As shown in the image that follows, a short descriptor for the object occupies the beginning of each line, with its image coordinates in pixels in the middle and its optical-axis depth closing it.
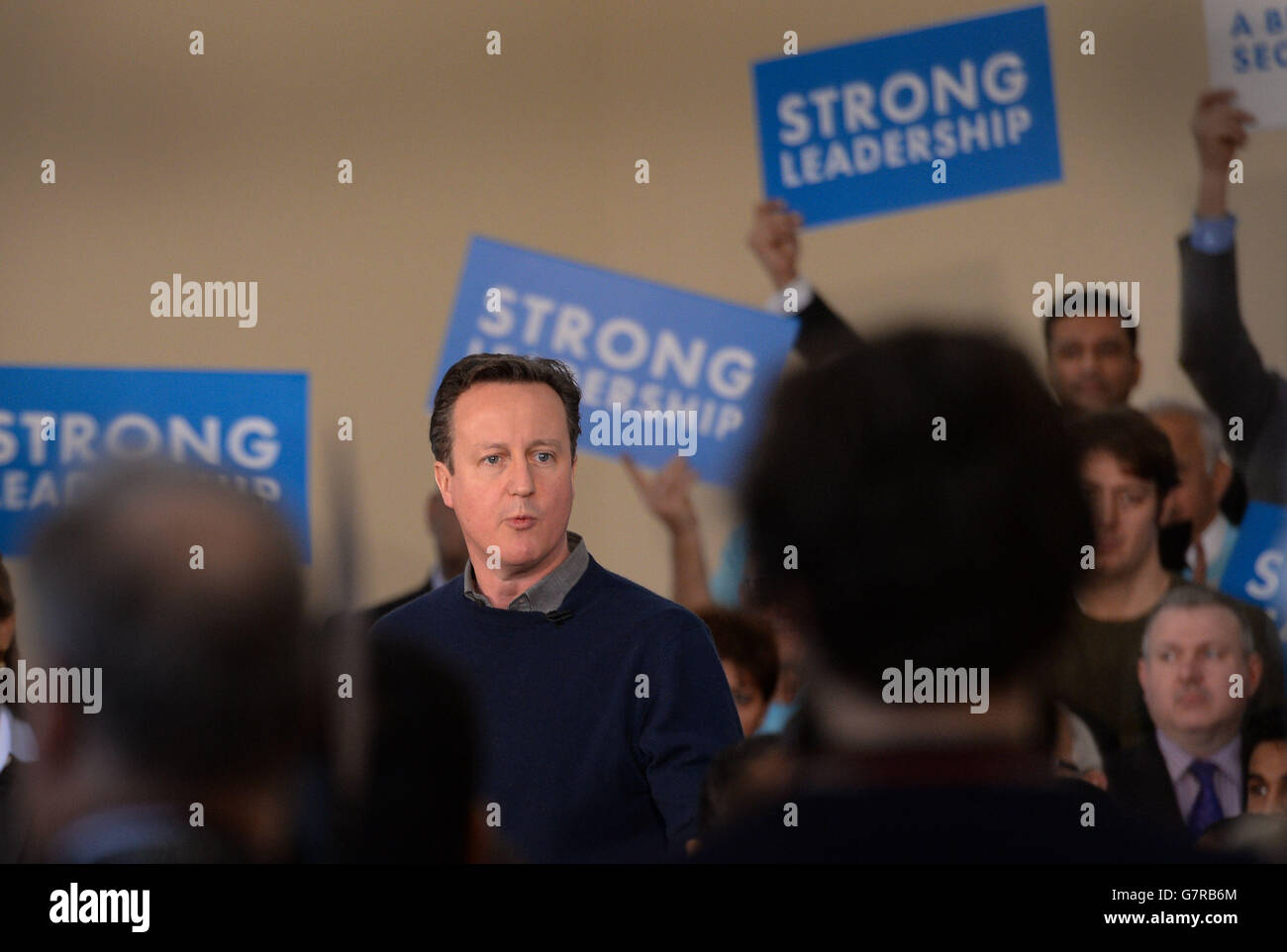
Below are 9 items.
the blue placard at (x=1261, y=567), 2.82
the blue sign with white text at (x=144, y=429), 2.92
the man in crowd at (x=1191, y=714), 2.67
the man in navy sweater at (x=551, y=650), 2.06
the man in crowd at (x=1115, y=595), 2.74
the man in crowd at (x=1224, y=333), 2.90
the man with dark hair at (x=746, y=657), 2.72
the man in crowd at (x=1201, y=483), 2.82
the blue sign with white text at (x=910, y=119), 3.06
